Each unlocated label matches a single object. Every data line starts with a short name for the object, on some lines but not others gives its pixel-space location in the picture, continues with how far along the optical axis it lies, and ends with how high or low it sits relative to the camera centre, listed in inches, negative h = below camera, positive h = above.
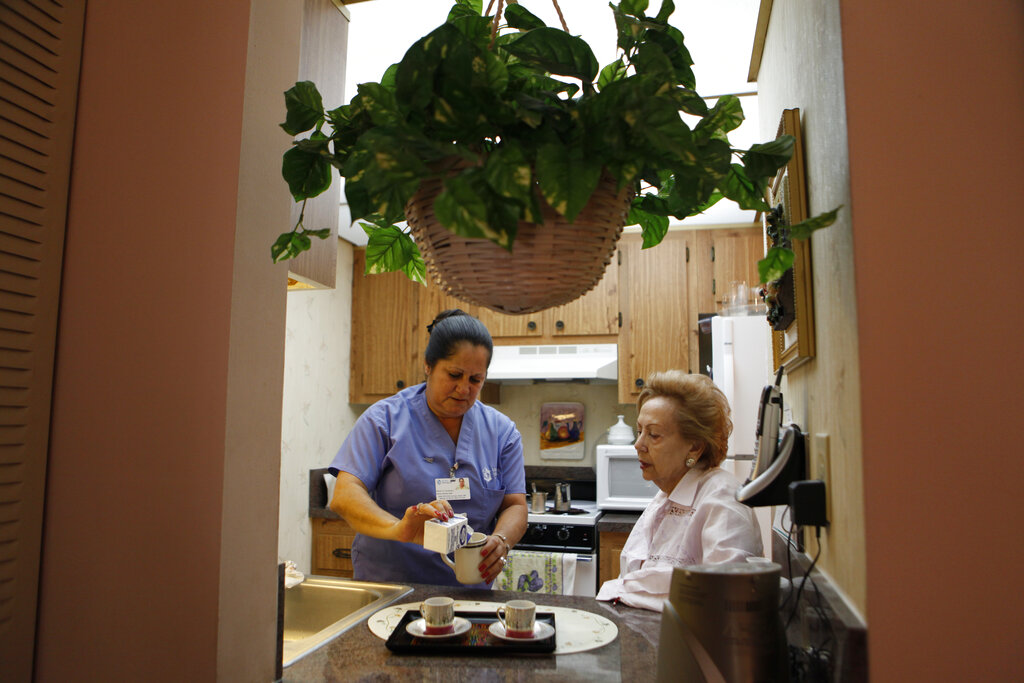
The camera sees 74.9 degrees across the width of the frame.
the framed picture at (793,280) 41.2 +9.6
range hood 147.2 +13.4
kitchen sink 64.1 -17.8
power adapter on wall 36.3 -4.2
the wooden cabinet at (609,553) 128.1 -24.8
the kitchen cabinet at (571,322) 152.4 +23.2
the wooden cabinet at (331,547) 152.3 -28.8
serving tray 46.4 -15.5
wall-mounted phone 41.4 -3.1
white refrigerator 114.7 +8.9
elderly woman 58.1 -6.9
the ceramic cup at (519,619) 47.9 -14.1
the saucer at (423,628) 47.9 -15.1
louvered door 42.6 +9.7
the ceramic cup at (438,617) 48.2 -14.2
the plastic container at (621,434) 149.4 -2.3
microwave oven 135.5 -11.3
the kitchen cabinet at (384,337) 166.2 +21.1
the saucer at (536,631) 47.2 -15.2
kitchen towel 125.3 -28.2
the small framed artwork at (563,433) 166.6 -2.5
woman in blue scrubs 73.4 -4.7
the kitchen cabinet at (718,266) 146.9 +34.9
